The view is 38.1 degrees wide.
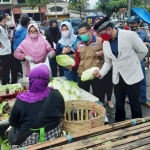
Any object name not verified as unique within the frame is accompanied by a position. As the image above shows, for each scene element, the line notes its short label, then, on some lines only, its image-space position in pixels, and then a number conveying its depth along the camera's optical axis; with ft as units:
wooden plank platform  6.84
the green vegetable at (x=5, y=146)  8.82
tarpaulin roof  18.32
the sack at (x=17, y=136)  7.51
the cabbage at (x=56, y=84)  11.72
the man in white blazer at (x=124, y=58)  9.31
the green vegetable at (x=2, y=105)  9.66
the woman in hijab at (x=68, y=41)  13.91
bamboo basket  8.07
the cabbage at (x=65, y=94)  10.89
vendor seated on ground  7.23
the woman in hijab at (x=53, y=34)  17.19
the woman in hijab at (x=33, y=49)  13.93
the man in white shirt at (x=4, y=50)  15.77
